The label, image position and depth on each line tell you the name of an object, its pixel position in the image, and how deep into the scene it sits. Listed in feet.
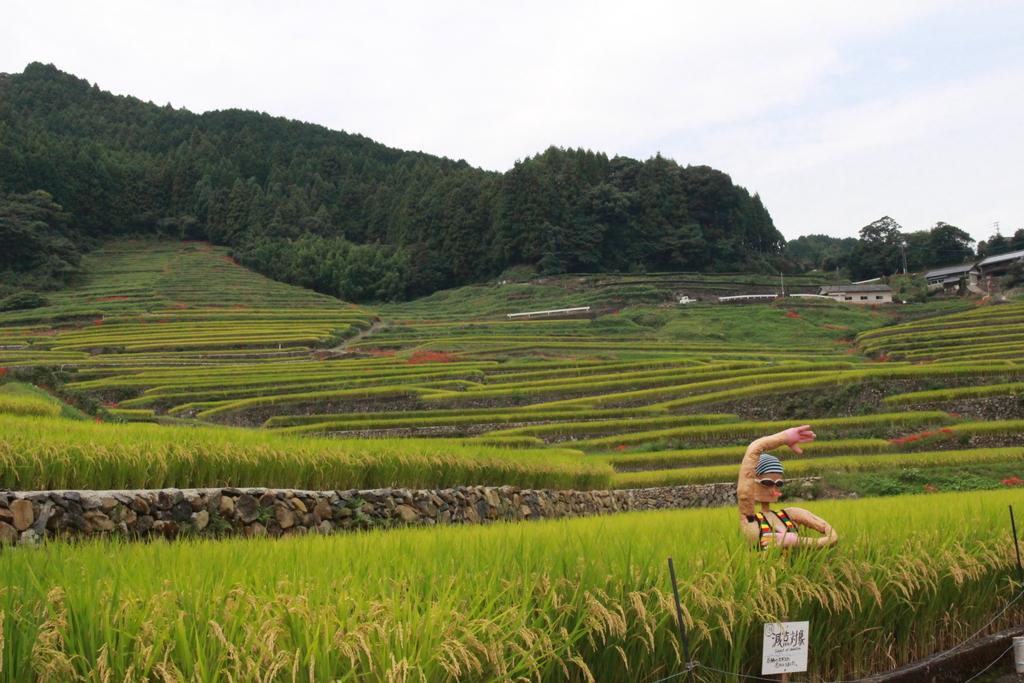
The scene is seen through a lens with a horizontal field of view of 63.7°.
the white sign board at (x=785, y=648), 16.93
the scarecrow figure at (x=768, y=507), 20.86
